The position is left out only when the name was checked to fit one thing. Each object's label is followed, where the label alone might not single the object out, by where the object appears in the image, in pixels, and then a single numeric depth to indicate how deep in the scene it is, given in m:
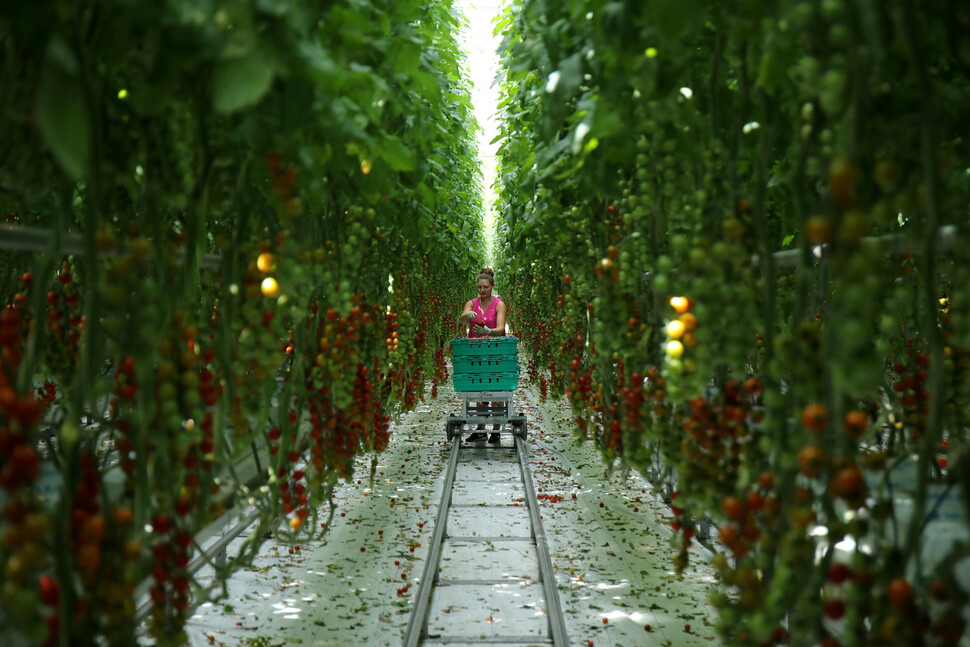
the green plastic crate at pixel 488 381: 6.55
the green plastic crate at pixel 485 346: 6.46
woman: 6.88
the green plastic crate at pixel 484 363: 6.53
